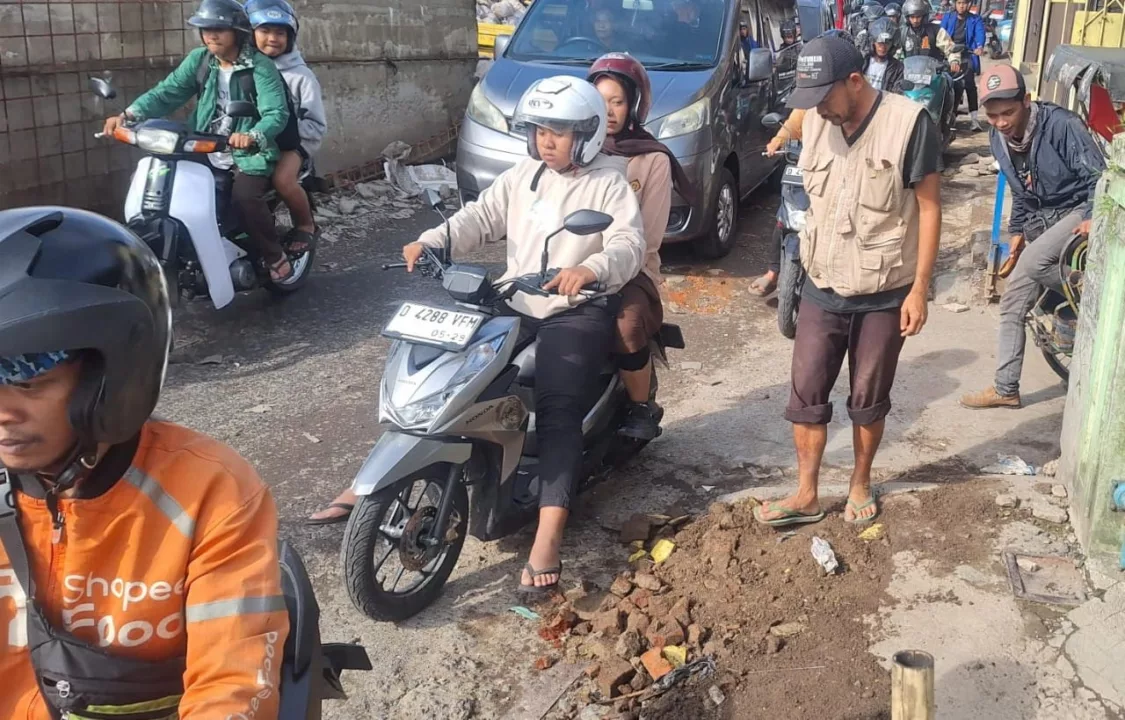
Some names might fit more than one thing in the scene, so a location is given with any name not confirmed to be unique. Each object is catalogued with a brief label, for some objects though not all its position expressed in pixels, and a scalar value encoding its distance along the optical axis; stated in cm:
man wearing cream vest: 384
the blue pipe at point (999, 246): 726
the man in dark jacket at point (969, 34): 1571
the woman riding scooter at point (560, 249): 387
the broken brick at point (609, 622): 361
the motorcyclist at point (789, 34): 1061
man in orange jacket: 157
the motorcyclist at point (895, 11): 1405
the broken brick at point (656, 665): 334
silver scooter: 353
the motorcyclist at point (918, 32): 1262
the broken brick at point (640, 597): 378
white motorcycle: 601
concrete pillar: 355
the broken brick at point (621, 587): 385
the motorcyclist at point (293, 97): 679
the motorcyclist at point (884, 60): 1024
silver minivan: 794
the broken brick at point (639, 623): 358
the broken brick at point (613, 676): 328
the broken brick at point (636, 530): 422
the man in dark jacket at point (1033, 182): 541
